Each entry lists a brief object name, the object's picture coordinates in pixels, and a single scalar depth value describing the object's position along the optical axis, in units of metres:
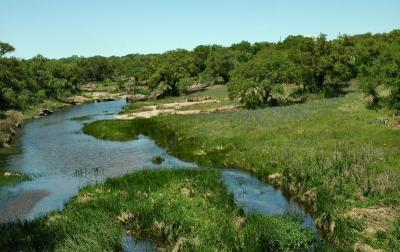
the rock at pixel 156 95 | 122.81
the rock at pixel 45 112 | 103.97
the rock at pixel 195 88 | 135.60
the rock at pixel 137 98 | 123.70
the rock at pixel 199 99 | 107.62
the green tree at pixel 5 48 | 113.69
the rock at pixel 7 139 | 64.64
